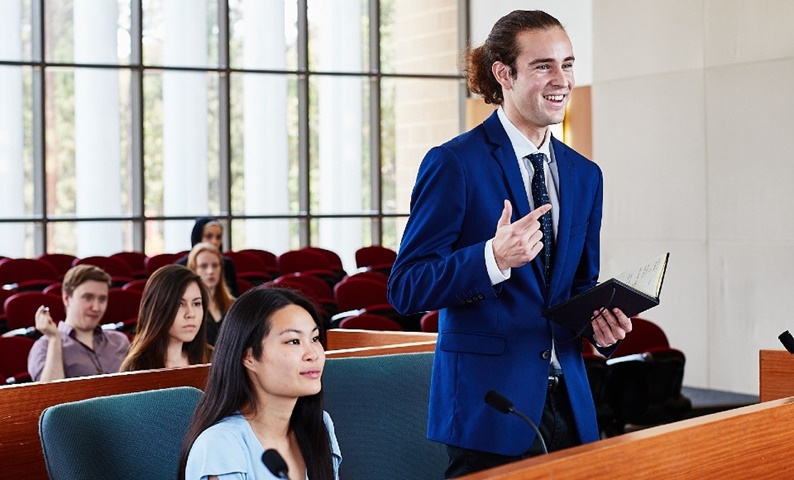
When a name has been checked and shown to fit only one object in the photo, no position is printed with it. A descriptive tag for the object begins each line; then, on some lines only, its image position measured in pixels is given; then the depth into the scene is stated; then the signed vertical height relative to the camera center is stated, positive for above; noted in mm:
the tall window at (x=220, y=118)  11641 +1499
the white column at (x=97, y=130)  11781 +1303
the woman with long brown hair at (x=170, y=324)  4316 -265
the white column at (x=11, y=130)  11469 +1276
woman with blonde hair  6145 -96
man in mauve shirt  4887 -379
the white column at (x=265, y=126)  12617 +1420
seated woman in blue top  2391 -294
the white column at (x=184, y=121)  12195 +1434
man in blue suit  2170 -40
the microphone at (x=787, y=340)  2574 -204
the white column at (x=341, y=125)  13047 +1473
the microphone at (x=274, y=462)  1770 -324
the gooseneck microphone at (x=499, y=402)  1850 -243
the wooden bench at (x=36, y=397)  3025 -388
